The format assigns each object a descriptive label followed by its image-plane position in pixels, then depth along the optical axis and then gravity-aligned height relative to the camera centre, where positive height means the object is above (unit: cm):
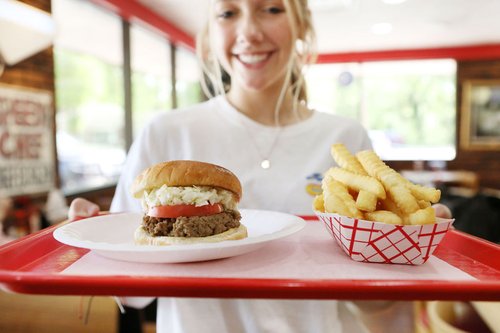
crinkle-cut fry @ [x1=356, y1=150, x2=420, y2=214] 32 -3
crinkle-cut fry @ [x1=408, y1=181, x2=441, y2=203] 32 -3
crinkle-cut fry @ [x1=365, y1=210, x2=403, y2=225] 32 -5
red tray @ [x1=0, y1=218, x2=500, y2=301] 28 -9
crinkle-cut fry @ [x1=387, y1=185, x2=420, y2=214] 32 -4
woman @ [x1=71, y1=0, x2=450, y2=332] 52 +2
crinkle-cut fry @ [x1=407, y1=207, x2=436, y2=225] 31 -5
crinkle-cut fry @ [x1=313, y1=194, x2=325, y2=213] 38 -5
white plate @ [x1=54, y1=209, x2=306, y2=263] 31 -7
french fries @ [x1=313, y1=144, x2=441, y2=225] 32 -4
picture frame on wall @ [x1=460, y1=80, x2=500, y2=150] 344 +26
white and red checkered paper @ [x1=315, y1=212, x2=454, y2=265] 32 -7
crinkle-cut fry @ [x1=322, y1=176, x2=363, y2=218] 33 -4
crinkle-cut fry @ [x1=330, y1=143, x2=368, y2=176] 38 -1
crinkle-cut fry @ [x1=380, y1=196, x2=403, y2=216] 33 -5
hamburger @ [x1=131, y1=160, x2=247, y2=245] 39 -5
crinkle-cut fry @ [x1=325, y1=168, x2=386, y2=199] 32 -3
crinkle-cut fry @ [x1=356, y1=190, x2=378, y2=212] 32 -4
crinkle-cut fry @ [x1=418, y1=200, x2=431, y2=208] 34 -4
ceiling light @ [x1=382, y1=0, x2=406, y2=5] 221 +76
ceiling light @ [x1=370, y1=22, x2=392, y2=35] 269 +79
